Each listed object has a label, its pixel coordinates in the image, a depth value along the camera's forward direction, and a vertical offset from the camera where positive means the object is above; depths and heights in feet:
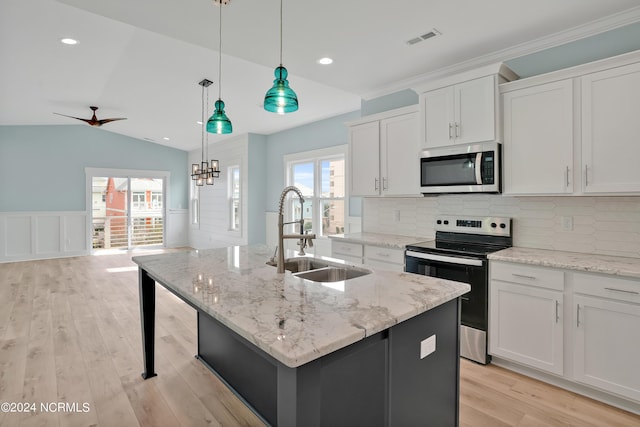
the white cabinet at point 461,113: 9.27 +2.84
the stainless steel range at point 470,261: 8.82 -1.39
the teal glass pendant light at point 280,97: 6.54 +2.21
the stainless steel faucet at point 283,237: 6.40 -0.52
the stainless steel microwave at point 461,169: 9.30 +1.24
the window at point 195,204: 30.78 +0.69
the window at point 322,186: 18.15 +1.40
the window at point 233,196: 25.67 +1.17
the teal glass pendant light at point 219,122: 9.39 +2.48
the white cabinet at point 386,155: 11.46 +2.04
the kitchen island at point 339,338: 3.39 -1.47
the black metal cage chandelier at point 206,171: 15.87 +2.09
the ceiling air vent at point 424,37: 8.89 +4.69
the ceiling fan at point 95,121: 19.80 +5.29
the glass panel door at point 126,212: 28.17 -0.05
